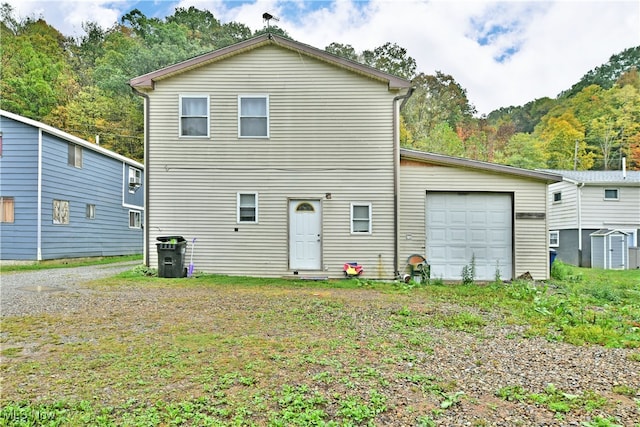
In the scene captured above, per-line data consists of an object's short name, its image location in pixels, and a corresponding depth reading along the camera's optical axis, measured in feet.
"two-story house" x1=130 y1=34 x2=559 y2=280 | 33.58
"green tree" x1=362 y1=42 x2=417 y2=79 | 114.11
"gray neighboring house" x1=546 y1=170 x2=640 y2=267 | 55.98
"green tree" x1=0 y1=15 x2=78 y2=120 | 84.28
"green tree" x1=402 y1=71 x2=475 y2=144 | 107.76
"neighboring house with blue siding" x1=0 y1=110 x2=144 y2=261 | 41.70
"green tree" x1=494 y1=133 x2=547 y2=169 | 106.63
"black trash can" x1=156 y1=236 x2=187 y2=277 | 31.86
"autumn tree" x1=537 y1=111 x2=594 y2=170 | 108.37
